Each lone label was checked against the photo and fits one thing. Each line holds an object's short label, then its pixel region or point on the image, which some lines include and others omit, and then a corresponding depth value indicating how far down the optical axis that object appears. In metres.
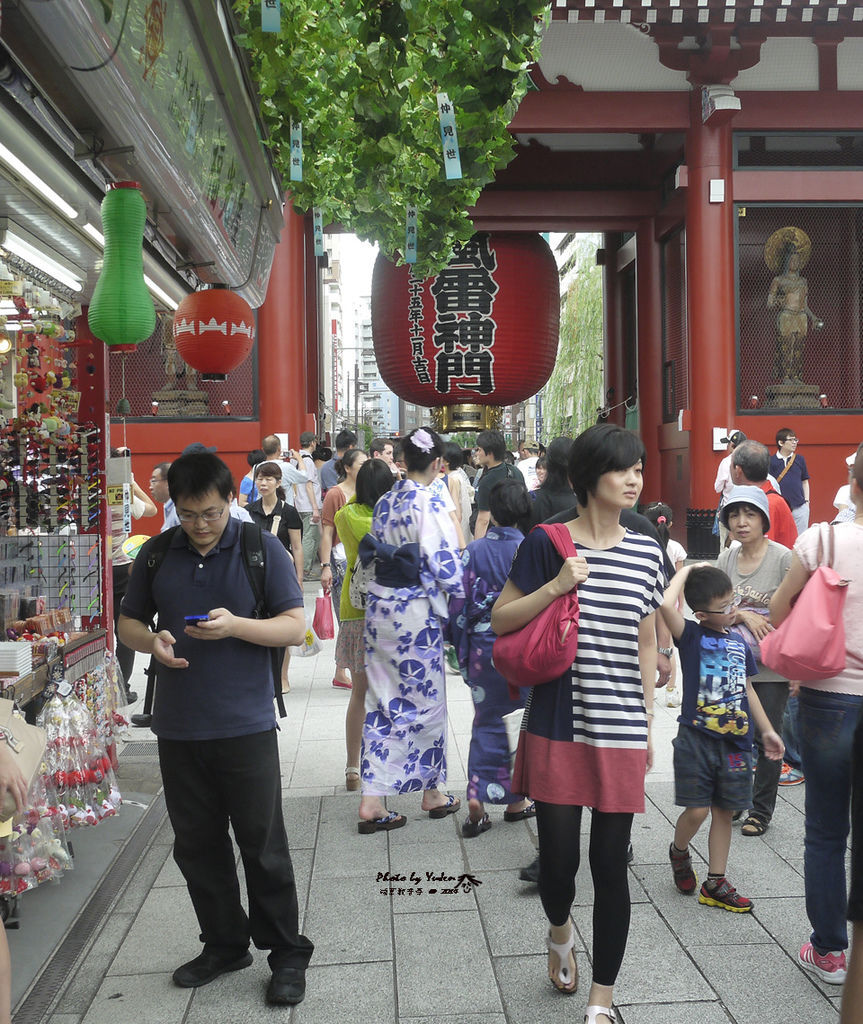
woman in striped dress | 2.78
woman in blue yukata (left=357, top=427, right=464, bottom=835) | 4.51
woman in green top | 5.10
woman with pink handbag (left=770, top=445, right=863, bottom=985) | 3.03
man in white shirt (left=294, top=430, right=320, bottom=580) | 11.48
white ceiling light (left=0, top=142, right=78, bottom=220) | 3.12
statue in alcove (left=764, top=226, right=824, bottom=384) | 15.53
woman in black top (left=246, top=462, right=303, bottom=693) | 6.86
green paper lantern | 3.35
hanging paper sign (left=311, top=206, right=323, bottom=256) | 4.15
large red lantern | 12.98
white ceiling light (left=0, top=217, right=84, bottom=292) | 4.04
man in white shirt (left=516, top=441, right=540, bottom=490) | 12.14
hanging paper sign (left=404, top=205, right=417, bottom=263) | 4.20
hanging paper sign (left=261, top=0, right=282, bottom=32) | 2.69
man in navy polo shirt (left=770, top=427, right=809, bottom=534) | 11.37
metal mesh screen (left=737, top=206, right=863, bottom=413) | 15.69
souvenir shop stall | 3.75
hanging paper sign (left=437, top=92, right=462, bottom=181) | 3.22
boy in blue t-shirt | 3.64
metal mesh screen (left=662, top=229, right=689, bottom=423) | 16.39
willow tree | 25.78
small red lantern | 4.70
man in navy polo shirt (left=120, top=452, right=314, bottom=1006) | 3.04
